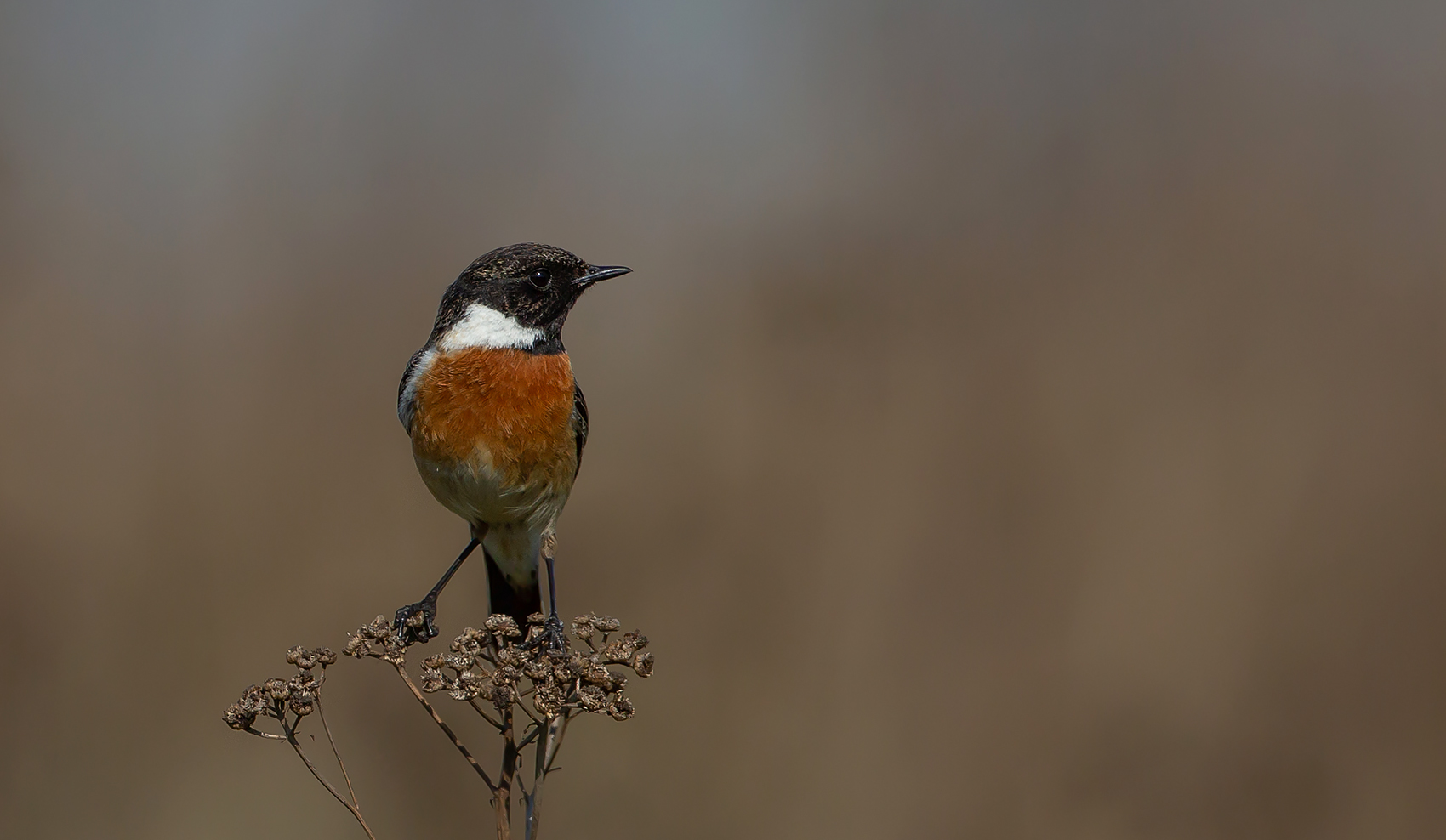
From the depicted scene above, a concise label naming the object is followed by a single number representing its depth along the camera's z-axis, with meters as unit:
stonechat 7.35
